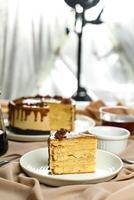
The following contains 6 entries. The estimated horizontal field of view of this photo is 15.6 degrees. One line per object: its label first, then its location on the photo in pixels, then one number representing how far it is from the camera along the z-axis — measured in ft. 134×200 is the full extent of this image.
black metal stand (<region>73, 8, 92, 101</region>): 5.43
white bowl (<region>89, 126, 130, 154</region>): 3.40
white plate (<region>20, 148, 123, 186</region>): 2.81
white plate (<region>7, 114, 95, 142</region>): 3.65
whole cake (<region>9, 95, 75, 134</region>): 3.70
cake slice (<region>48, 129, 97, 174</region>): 2.95
